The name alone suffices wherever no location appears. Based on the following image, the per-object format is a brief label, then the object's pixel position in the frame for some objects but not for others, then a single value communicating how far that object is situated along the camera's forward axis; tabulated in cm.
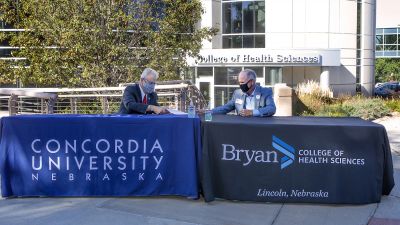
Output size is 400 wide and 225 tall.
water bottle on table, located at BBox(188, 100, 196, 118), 664
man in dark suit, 700
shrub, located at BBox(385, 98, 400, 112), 2159
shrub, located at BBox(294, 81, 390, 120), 1941
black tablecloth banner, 632
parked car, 4188
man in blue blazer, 720
